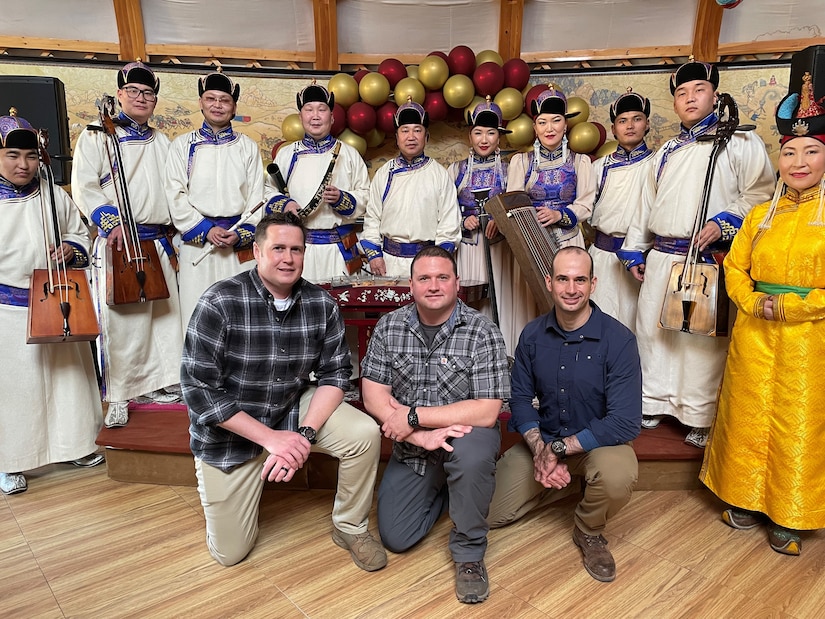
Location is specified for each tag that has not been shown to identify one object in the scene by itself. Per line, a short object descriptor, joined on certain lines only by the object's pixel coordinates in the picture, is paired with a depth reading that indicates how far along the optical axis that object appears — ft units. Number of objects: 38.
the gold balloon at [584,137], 15.64
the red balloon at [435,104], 16.71
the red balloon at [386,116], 16.52
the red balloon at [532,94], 16.22
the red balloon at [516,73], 16.57
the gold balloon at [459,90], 16.16
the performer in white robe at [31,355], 9.18
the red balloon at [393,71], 16.84
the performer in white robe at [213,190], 11.09
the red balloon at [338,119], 16.33
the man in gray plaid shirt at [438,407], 6.95
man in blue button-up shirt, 7.23
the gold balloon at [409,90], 16.13
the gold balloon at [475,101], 16.58
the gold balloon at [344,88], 16.47
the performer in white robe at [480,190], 12.53
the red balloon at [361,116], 16.43
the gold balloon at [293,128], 16.42
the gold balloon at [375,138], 17.26
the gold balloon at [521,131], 16.31
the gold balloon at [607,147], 15.29
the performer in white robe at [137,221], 10.14
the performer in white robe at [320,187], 12.20
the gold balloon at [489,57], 16.87
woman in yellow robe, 7.47
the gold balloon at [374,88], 16.26
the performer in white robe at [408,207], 12.32
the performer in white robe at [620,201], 11.56
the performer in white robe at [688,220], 9.24
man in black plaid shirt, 6.87
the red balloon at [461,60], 16.44
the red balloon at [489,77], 16.30
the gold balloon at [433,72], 16.27
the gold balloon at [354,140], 16.63
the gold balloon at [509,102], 16.16
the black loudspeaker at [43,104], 13.51
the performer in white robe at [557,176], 11.84
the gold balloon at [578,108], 16.39
